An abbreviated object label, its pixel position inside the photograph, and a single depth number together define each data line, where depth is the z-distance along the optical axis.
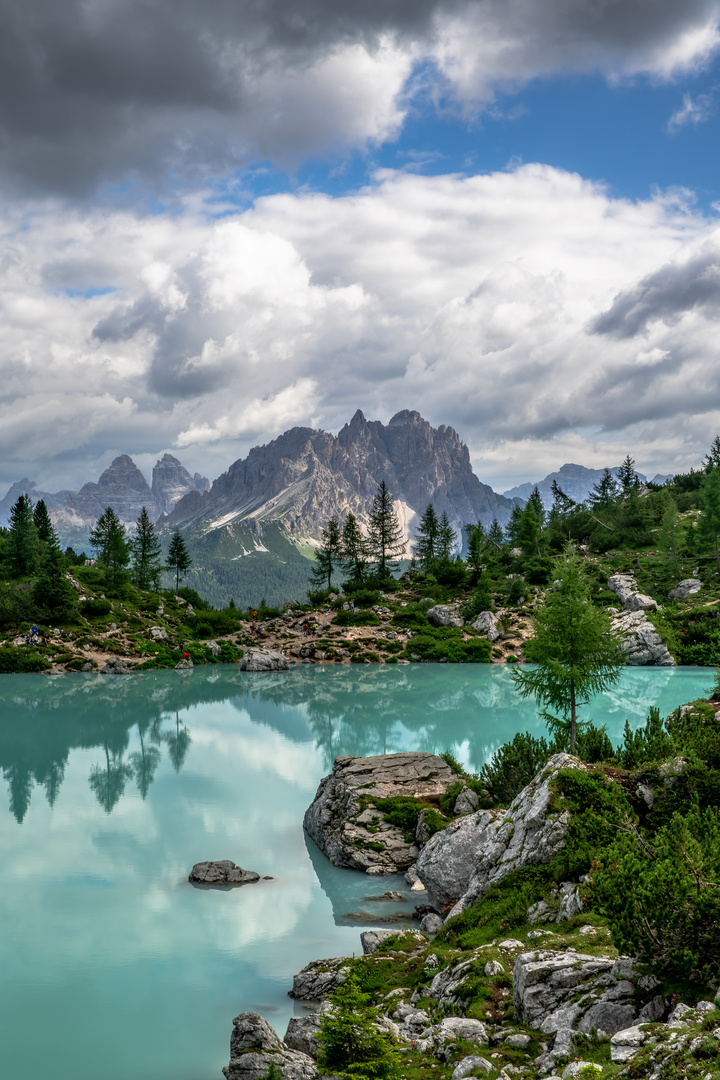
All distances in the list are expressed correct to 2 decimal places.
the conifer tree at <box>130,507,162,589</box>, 102.75
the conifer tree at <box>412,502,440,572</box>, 110.75
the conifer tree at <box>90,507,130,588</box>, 88.25
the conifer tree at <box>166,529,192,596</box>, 105.96
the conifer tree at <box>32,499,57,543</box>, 102.99
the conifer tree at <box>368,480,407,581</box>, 102.38
